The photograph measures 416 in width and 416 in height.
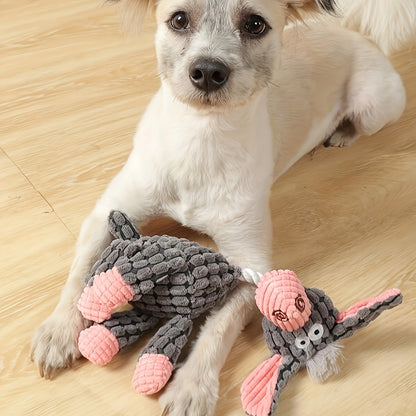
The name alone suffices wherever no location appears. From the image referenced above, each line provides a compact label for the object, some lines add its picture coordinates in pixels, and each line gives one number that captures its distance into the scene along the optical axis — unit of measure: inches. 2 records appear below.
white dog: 36.2
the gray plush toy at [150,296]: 35.9
